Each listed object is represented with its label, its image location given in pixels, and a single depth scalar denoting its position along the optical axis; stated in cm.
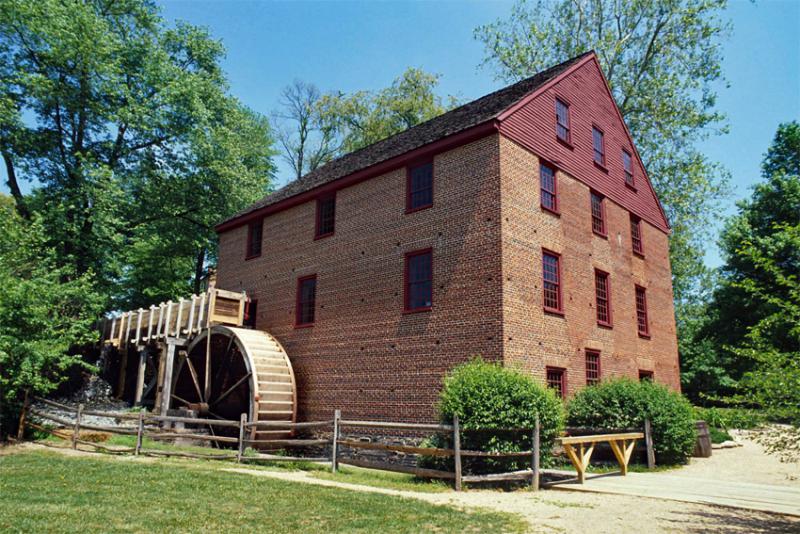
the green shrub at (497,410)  1084
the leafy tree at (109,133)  2438
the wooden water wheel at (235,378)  1688
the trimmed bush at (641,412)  1348
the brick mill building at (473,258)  1411
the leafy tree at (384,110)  3878
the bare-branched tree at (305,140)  4147
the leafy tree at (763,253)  2780
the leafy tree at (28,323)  1539
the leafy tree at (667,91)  2856
